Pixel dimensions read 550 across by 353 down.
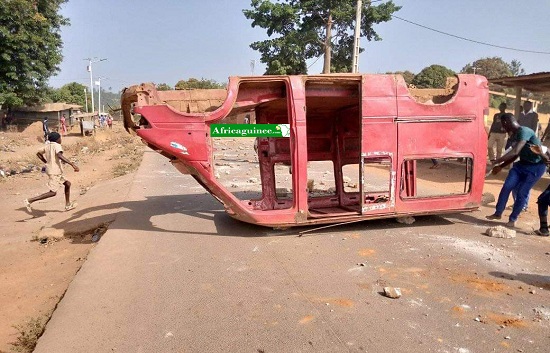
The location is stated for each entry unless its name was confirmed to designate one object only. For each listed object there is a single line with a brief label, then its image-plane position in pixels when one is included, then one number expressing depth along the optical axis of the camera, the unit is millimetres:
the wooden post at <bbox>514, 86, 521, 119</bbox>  13127
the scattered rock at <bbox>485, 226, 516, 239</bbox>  5250
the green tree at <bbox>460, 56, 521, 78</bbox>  42750
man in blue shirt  5422
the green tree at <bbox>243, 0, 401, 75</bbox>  22562
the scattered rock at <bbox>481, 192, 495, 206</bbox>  7215
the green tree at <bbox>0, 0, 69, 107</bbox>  25641
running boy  7656
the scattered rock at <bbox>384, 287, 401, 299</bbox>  3516
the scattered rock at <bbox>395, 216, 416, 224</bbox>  5847
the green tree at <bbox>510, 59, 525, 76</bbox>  54859
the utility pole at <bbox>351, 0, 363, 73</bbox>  14480
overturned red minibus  5035
